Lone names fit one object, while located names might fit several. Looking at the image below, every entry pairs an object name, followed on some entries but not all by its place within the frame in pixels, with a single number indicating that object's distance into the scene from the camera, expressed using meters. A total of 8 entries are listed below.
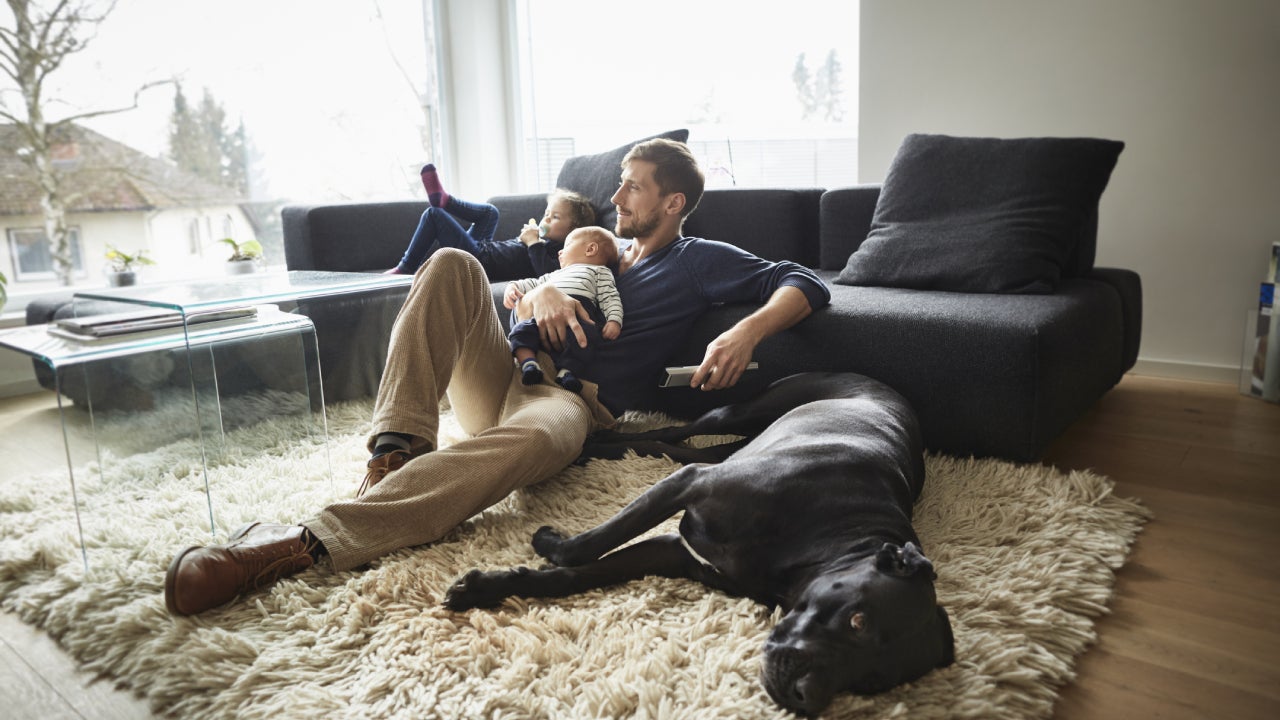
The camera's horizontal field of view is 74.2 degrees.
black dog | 1.09
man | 1.55
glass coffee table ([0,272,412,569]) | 1.68
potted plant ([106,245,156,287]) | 3.48
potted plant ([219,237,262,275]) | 3.67
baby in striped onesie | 2.07
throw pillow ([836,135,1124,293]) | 2.39
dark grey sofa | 1.97
